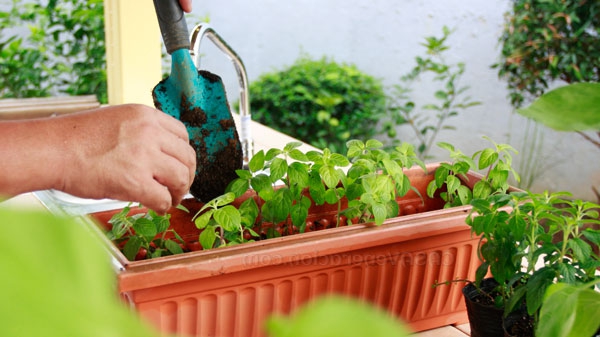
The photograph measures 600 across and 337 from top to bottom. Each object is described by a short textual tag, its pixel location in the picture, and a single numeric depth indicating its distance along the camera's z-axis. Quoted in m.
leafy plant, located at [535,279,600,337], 0.46
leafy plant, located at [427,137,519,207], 1.14
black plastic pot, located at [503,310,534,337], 0.87
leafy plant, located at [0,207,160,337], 0.09
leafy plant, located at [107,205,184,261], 0.99
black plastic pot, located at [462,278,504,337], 0.90
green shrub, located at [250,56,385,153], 4.86
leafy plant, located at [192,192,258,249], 0.99
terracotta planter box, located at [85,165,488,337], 0.85
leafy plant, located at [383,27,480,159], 4.47
